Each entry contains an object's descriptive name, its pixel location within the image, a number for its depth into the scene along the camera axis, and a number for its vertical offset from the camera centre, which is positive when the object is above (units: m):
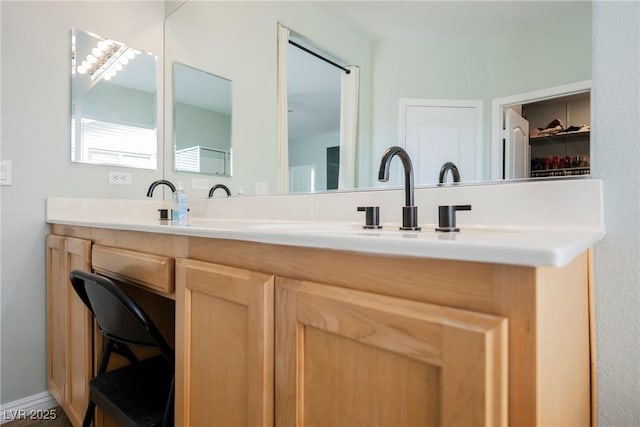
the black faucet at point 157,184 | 2.00 +0.16
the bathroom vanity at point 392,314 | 0.45 -0.17
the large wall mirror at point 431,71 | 0.89 +0.44
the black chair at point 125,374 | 0.91 -0.53
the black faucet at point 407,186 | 0.91 +0.07
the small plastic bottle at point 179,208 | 1.78 +0.03
